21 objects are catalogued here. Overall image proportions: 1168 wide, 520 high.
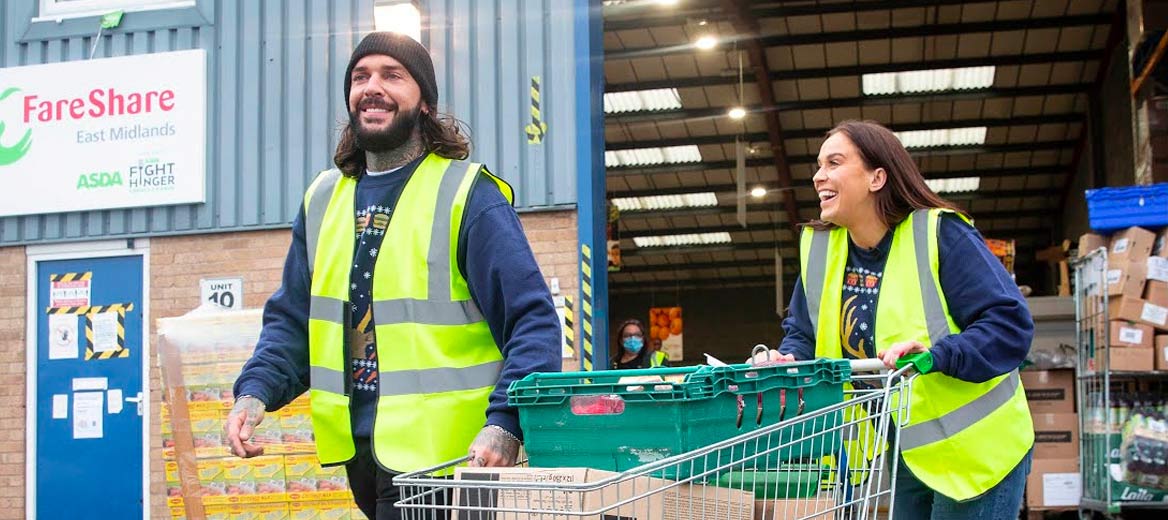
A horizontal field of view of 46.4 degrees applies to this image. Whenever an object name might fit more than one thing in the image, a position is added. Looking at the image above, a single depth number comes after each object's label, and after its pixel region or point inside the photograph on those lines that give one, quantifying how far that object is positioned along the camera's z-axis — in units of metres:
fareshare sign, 10.59
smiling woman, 3.68
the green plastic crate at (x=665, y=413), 2.91
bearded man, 3.53
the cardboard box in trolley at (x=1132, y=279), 10.27
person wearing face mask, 12.80
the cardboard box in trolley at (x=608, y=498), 2.74
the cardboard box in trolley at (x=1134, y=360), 10.30
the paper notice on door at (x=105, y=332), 10.61
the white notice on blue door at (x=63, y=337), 10.70
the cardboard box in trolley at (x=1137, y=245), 10.26
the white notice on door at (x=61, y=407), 10.66
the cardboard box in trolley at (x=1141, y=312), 10.27
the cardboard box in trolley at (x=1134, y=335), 10.32
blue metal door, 10.48
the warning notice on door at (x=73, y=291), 10.73
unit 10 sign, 10.38
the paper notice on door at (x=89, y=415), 10.57
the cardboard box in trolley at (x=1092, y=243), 10.80
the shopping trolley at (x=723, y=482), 2.75
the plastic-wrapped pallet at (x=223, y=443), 8.04
